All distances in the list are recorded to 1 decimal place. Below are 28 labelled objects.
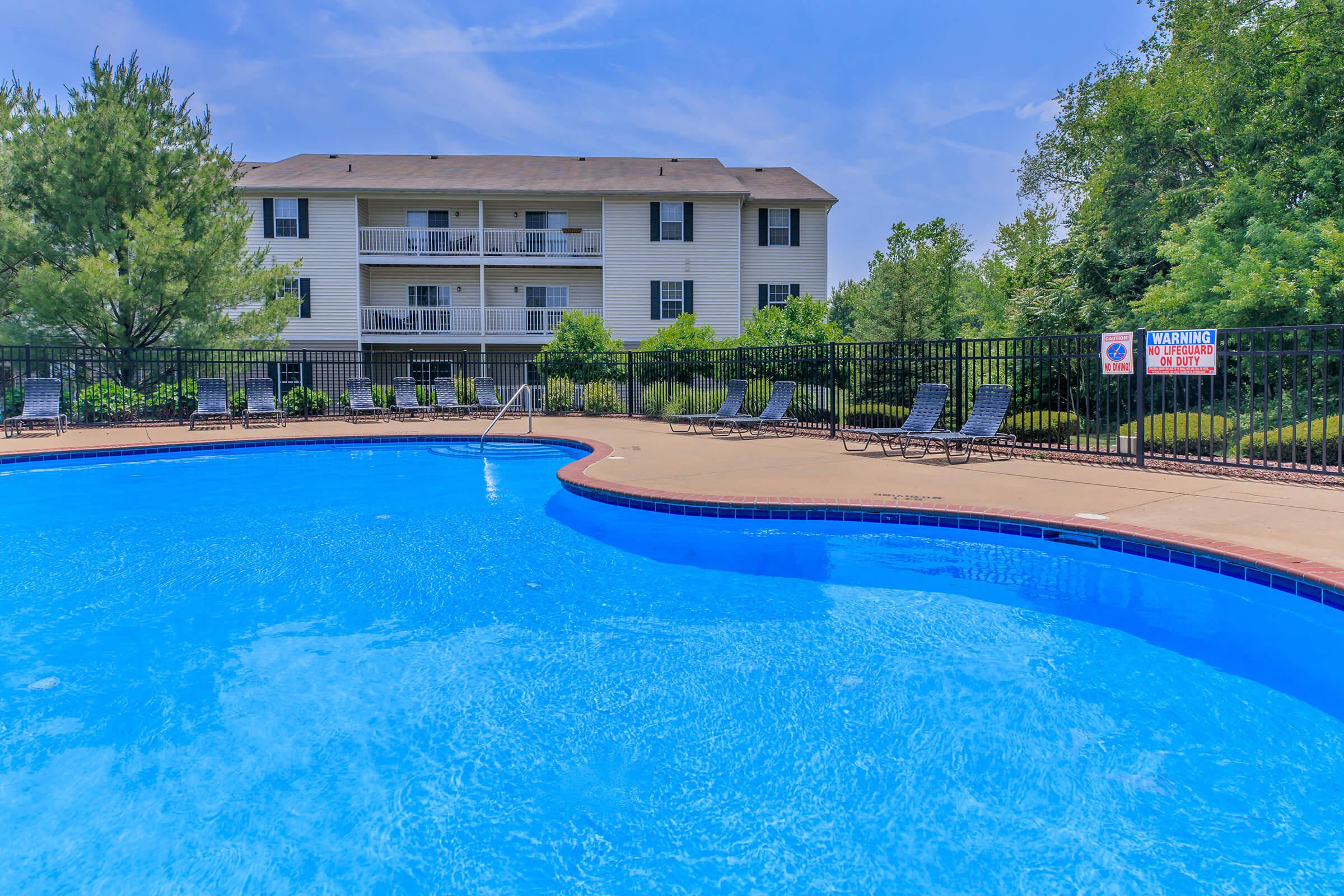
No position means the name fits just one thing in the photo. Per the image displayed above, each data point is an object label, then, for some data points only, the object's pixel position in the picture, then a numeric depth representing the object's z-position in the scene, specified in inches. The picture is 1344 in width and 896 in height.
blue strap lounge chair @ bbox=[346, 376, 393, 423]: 697.0
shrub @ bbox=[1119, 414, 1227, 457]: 335.6
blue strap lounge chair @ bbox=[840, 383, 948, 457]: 398.9
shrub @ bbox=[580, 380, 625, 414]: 743.7
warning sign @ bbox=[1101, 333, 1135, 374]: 350.0
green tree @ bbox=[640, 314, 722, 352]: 749.9
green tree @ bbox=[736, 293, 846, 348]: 695.1
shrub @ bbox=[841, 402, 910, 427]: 526.3
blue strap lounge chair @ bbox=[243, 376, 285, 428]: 644.7
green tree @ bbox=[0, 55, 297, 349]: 651.5
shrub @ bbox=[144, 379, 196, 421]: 664.4
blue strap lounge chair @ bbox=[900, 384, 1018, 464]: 378.0
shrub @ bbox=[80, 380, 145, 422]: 626.8
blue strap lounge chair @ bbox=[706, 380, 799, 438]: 520.1
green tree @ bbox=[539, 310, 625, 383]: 760.3
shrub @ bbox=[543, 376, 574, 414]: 761.6
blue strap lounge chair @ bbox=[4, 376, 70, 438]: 564.7
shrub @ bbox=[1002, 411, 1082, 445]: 455.5
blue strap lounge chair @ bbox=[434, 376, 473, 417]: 747.4
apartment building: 969.5
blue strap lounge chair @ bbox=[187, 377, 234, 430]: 616.7
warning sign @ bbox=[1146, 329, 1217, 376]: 319.0
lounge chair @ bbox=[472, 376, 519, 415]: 762.2
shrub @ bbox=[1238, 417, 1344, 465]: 302.4
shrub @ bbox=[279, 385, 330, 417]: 732.7
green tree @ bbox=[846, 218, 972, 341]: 1312.7
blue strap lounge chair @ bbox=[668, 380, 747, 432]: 549.3
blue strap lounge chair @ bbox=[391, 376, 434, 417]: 728.3
